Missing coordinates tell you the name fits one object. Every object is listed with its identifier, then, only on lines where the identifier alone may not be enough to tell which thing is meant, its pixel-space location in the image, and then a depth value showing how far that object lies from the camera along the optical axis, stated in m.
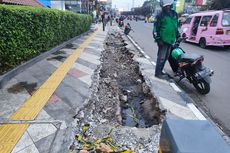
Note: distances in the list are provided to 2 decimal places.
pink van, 7.41
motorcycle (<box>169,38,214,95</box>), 3.56
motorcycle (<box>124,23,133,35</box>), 12.39
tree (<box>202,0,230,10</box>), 17.18
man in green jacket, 3.75
